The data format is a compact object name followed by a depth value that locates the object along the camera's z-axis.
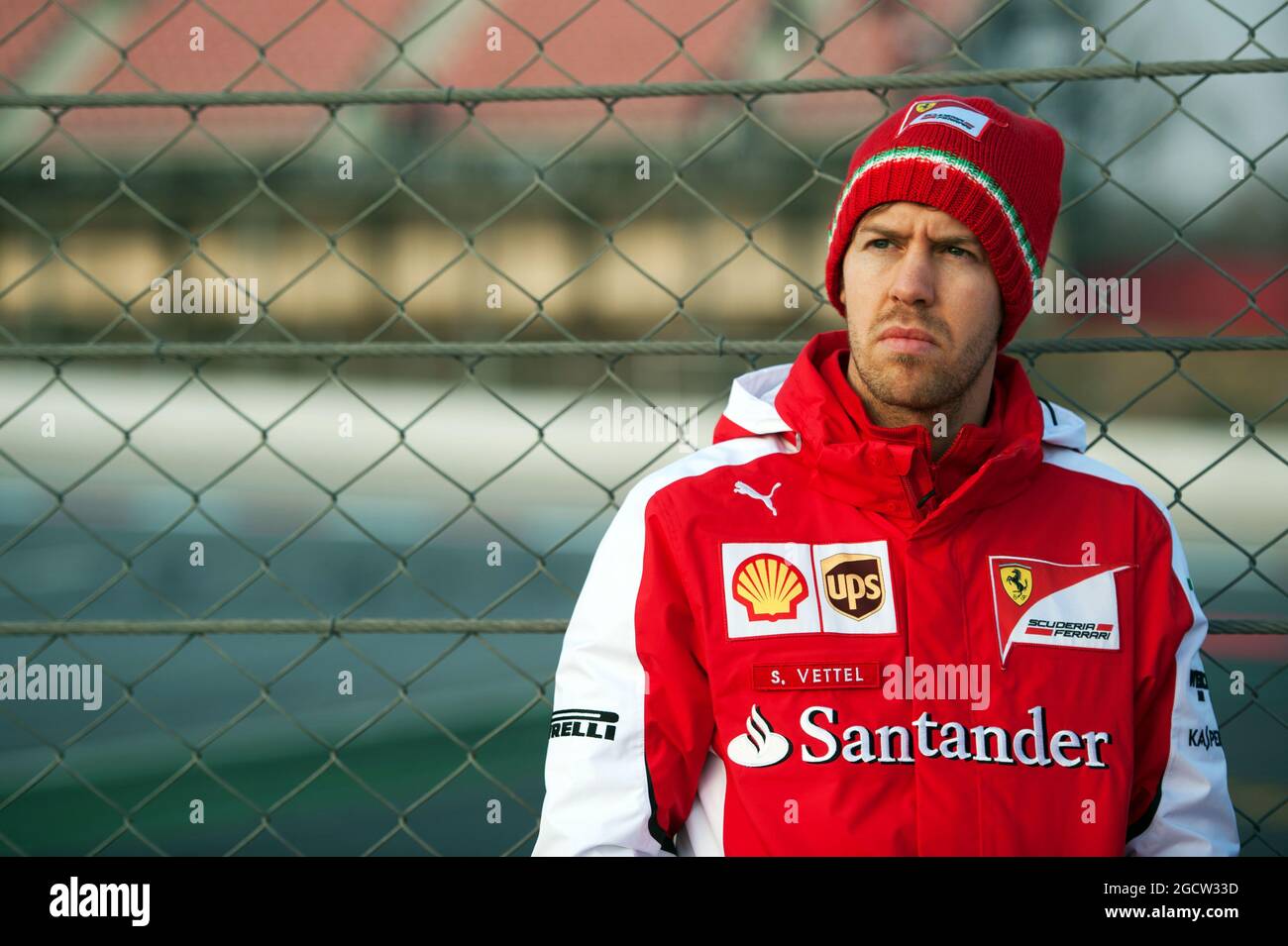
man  3.45
